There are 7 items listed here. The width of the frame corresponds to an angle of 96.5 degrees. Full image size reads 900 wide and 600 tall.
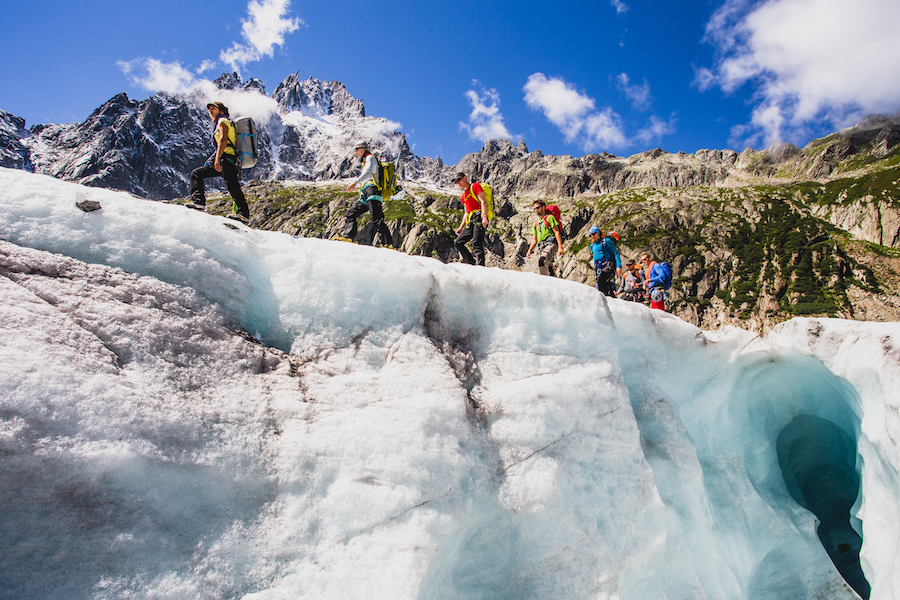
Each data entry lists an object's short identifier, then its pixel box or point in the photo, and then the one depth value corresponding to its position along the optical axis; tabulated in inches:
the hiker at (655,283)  564.7
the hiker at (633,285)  641.0
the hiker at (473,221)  478.9
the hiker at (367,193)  428.0
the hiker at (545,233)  541.7
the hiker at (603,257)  555.8
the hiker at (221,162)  362.3
